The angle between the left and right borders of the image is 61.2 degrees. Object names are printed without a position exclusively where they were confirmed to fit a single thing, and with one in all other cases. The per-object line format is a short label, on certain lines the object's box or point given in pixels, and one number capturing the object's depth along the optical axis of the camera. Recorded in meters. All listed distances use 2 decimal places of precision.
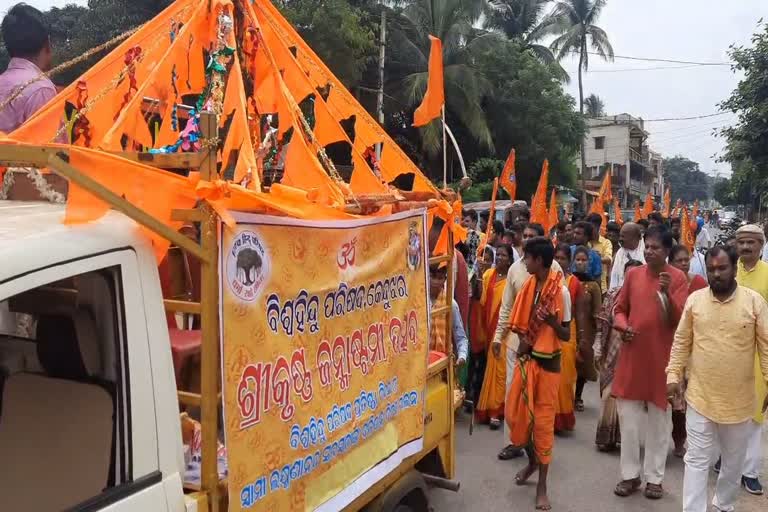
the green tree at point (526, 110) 24.12
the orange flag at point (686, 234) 10.43
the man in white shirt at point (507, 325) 4.87
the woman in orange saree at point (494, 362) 5.98
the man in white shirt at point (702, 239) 15.66
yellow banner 1.96
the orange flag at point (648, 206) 18.62
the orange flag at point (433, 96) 3.90
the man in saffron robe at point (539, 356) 4.39
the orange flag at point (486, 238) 7.49
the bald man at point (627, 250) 6.67
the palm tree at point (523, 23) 29.48
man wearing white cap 4.56
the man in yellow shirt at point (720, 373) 3.73
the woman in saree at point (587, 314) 6.19
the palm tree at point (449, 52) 21.83
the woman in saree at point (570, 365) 5.88
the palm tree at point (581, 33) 34.41
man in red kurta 4.48
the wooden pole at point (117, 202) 1.54
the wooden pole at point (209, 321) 1.86
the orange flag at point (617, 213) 16.89
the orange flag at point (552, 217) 11.03
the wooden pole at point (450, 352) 3.75
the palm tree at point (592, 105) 53.41
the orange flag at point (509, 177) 11.00
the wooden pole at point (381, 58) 18.75
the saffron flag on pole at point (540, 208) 10.22
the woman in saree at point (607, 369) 5.08
